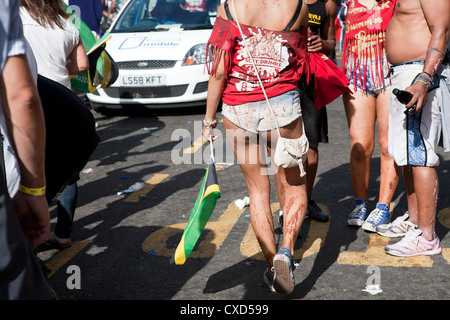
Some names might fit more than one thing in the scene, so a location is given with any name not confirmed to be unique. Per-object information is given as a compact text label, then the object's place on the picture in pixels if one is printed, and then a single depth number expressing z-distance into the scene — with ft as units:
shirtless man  11.31
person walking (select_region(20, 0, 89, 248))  12.21
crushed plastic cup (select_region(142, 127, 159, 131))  25.57
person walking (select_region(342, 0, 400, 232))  13.62
